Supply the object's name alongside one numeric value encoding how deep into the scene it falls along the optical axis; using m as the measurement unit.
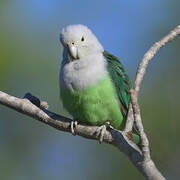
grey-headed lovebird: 10.34
